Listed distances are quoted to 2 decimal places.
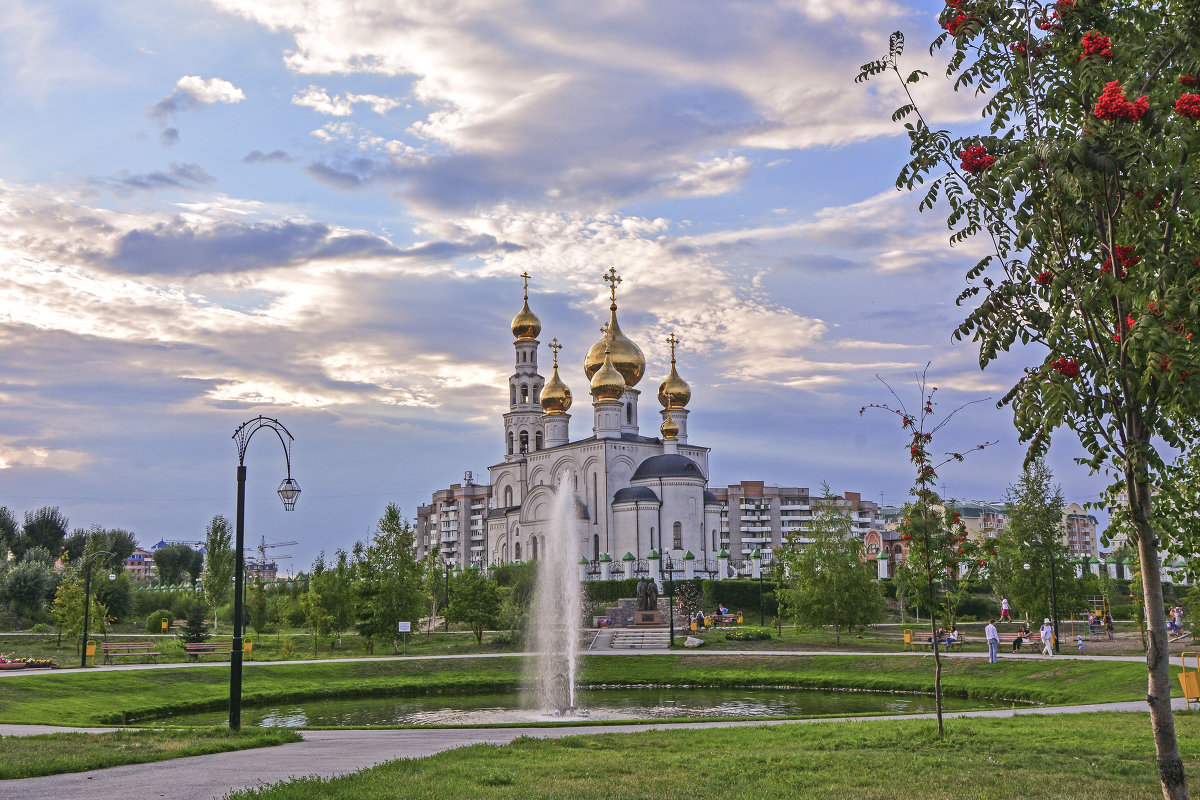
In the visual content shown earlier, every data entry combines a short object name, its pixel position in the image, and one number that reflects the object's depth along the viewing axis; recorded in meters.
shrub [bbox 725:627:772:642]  39.53
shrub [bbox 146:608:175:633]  53.31
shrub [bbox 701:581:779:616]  57.41
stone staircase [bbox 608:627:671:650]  39.28
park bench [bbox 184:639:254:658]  34.12
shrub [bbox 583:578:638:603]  58.38
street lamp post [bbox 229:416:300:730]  15.71
